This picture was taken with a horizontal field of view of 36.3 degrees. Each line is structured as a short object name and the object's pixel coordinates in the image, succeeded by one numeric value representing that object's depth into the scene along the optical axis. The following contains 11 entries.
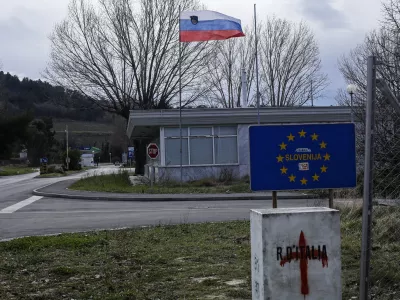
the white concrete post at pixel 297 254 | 4.67
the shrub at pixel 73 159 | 75.06
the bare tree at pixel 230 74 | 52.66
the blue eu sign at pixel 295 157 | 6.26
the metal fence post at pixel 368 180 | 4.64
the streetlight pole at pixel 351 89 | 20.04
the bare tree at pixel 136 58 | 42.88
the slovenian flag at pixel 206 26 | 25.17
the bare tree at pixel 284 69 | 51.56
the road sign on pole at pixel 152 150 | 27.25
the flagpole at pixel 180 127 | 31.19
